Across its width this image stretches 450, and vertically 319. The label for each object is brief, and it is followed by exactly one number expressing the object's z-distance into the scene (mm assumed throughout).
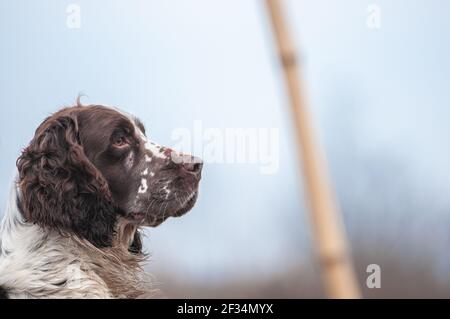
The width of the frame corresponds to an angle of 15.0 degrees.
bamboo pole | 1046
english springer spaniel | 2448
